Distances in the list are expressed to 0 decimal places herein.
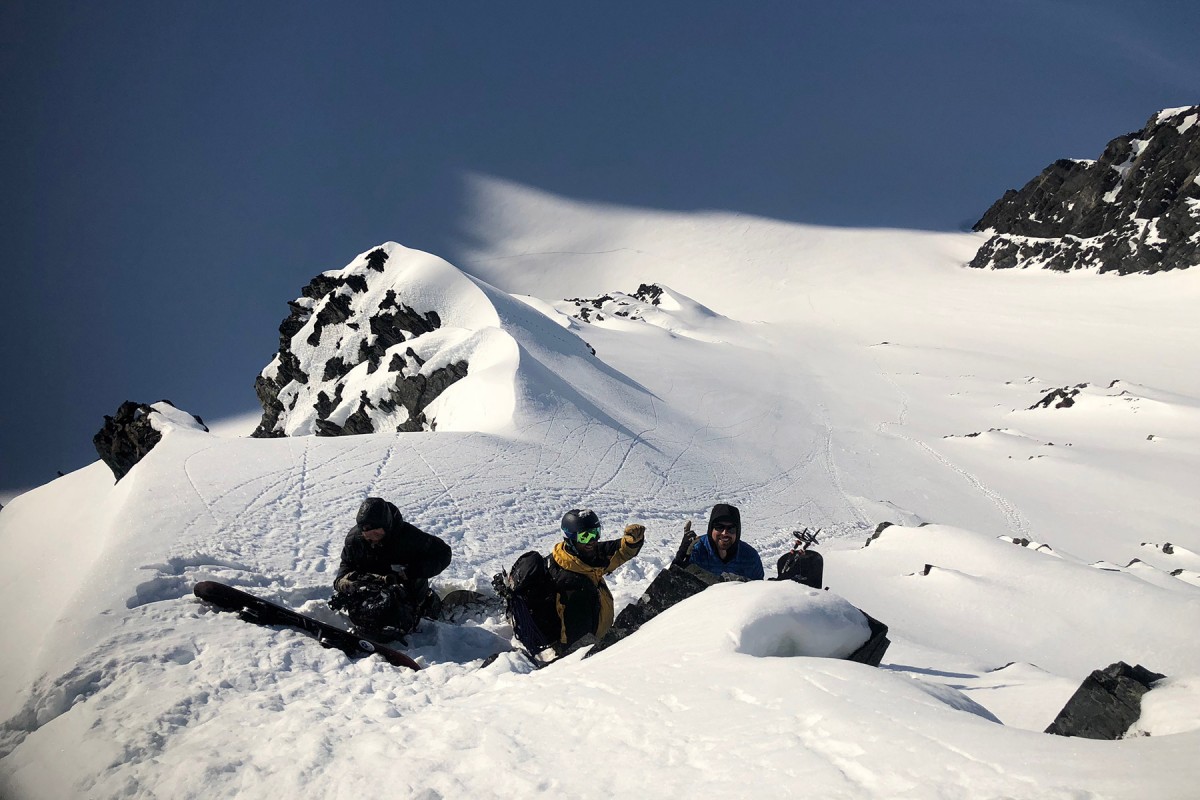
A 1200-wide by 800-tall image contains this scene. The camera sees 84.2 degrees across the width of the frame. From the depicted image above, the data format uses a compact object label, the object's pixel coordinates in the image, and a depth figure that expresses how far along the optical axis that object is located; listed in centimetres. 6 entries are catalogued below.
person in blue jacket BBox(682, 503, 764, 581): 579
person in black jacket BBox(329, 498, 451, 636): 511
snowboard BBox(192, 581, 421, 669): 475
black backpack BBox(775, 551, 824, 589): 621
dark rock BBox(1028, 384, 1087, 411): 2303
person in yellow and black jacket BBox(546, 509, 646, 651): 515
